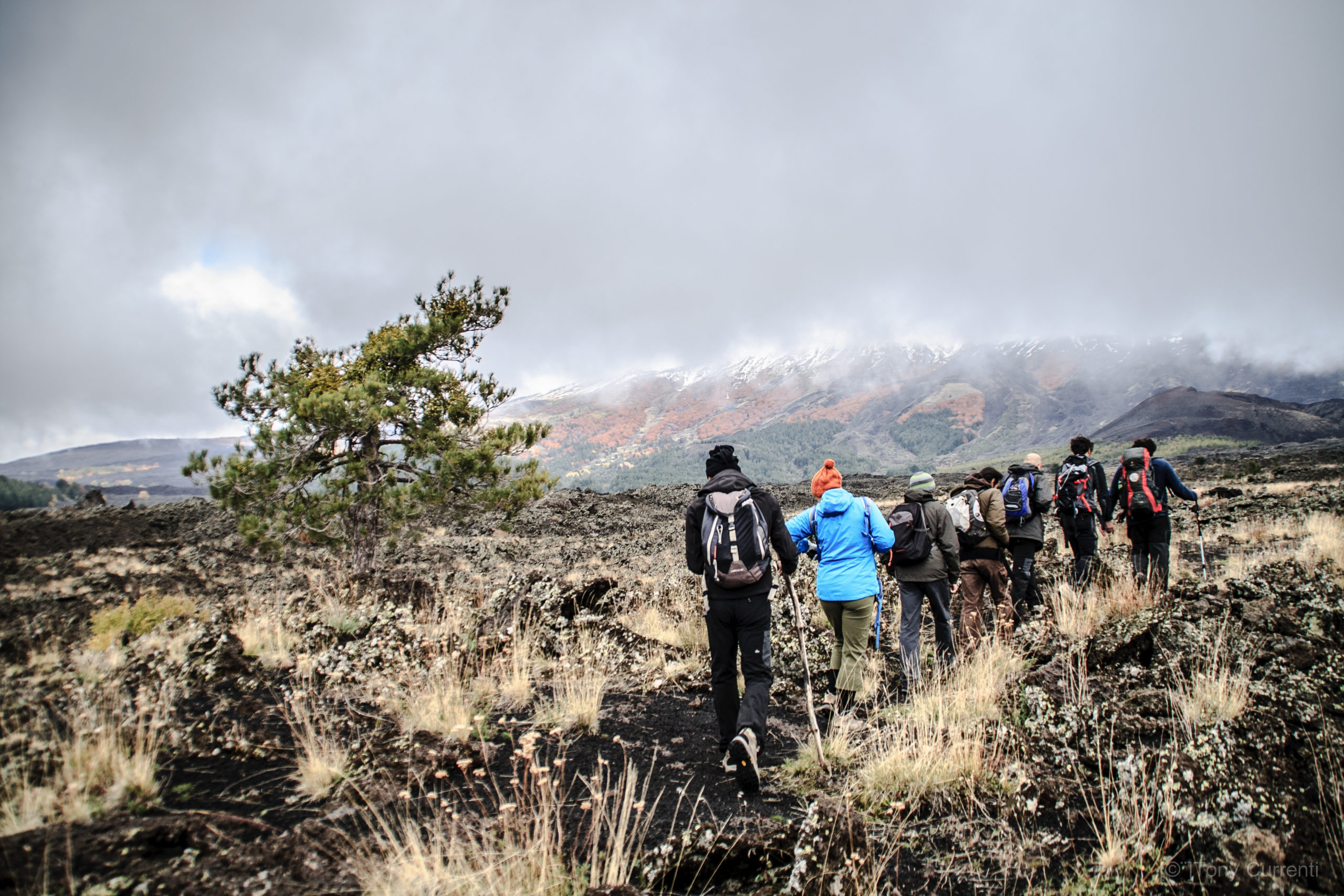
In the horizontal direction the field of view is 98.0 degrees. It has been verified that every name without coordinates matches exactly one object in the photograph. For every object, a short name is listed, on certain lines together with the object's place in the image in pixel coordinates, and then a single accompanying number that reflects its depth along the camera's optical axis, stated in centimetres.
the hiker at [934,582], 495
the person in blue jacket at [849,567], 456
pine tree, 927
